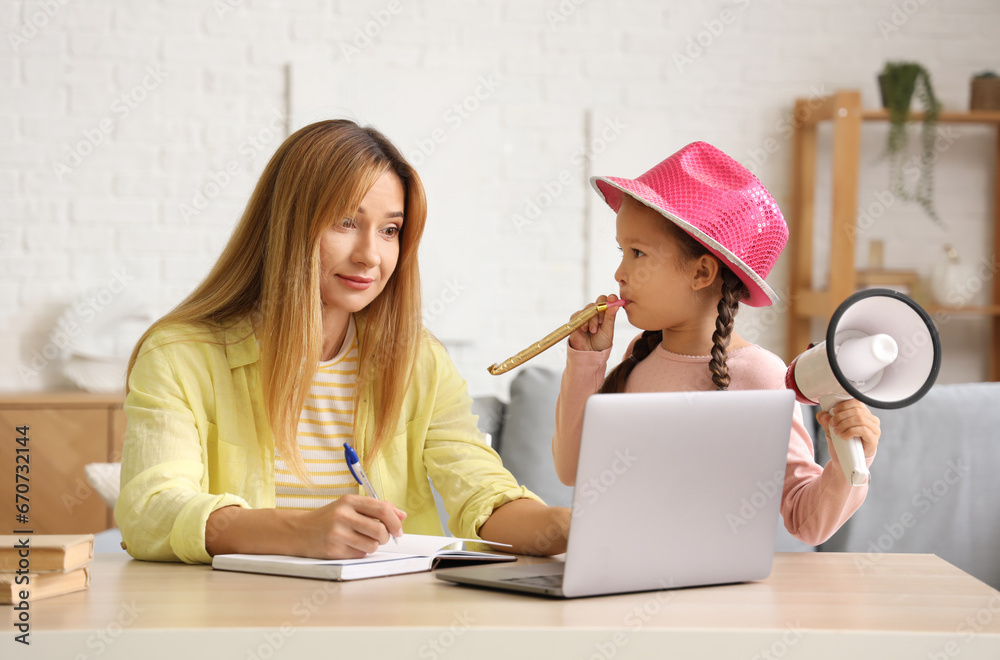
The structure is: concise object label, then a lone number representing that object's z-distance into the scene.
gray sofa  2.20
